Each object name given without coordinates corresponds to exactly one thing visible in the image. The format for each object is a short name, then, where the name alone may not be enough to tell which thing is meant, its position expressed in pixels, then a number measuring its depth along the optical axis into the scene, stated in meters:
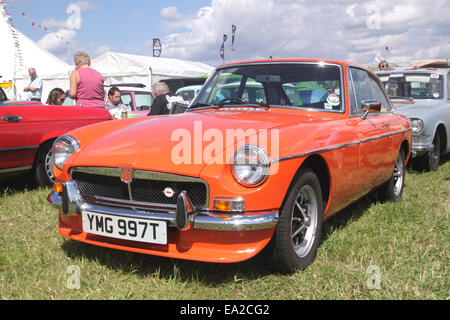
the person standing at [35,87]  9.15
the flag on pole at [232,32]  18.74
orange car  2.31
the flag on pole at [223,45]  21.72
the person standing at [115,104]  6.92
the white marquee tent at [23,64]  15.82
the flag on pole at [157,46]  22.78
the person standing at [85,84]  5.89
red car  4.36
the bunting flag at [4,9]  17.32
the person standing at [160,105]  6.35
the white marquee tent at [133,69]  14.59
